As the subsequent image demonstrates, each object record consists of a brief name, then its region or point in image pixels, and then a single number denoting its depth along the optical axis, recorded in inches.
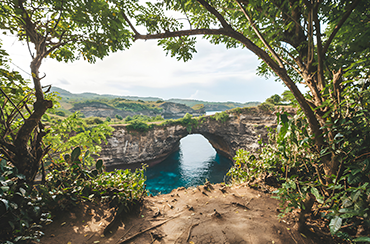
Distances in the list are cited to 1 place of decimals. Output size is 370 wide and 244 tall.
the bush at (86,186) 82.1
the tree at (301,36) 71.1
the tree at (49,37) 77.9
